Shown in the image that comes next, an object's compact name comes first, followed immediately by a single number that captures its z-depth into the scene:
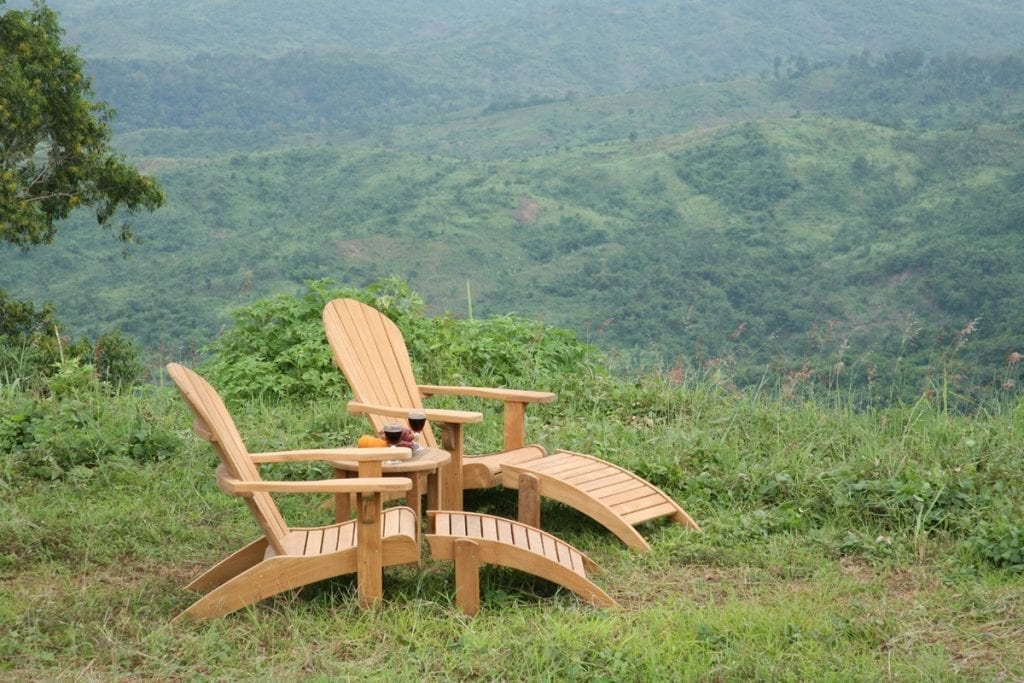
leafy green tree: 13.37
